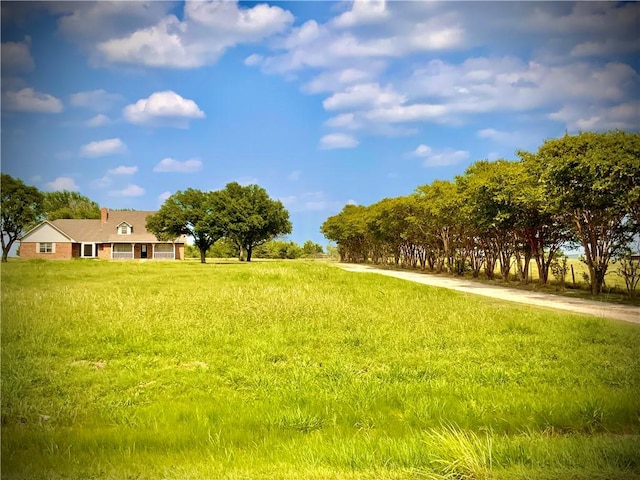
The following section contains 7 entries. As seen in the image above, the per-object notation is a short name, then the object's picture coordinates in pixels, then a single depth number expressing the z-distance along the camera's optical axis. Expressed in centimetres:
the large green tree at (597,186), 1961
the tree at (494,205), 2853
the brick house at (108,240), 6316
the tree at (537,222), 2639
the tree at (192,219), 6094
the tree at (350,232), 6956
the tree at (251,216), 6269
